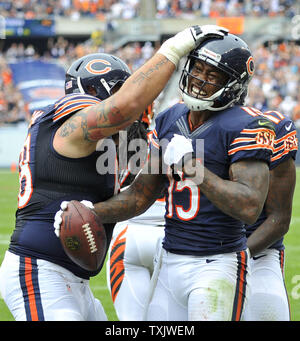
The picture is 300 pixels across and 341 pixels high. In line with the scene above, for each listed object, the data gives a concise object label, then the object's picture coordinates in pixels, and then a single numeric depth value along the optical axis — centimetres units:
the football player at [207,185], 562
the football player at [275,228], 686
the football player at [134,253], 785
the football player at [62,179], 552
